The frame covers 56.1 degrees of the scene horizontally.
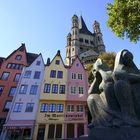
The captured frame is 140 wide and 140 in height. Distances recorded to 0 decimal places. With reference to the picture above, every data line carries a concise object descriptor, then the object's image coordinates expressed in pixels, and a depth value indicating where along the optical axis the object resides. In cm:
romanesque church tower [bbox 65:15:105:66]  5834
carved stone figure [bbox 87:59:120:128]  306
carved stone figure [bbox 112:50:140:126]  286
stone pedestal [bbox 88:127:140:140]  262
